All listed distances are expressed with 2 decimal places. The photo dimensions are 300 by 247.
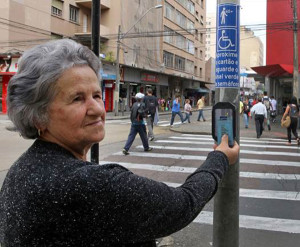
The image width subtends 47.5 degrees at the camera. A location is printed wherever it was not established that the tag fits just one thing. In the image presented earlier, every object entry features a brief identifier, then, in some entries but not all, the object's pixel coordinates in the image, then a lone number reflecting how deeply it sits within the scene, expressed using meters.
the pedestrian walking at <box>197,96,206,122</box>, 22.87
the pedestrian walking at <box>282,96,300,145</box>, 12.38
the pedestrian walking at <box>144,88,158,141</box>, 12.95
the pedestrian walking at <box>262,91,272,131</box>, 20.83
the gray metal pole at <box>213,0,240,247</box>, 2.84
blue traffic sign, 2.83
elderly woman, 1.11
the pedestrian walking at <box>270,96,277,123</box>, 20.73
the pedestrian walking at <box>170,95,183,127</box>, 19.02
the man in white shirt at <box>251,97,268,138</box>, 14.27
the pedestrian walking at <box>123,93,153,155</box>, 10.25
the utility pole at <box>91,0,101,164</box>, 3.48
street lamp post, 28.28
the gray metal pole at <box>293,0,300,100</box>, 17.61
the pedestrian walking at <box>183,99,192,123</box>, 21.59
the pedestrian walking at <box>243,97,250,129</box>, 18.27
